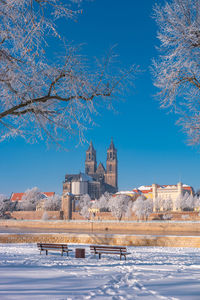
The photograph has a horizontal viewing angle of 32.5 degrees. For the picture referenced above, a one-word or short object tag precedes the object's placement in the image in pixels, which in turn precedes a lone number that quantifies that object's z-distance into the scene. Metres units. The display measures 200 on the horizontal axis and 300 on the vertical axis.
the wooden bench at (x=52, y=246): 12.62
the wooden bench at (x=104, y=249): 11.75
